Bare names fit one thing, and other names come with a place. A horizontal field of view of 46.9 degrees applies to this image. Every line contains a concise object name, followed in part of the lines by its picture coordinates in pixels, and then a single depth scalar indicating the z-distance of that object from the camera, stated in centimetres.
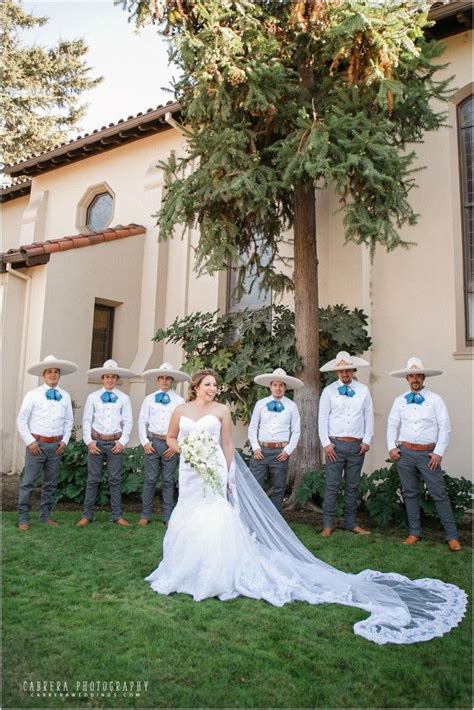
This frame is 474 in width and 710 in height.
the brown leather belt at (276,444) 765
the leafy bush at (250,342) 961
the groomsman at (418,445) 674
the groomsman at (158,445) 796
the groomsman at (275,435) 761
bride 463
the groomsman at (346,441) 730
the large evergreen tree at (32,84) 2545
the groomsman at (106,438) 789
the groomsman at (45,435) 747
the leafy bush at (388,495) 738
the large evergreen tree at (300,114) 732
